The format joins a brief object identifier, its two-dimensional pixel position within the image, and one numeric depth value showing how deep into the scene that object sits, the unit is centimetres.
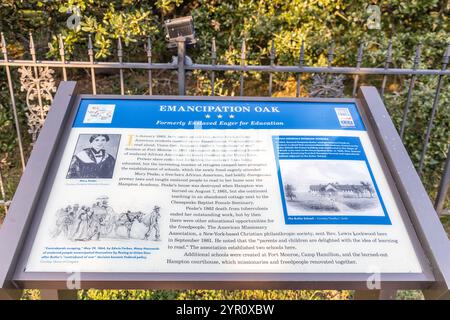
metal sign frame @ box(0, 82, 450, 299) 157
